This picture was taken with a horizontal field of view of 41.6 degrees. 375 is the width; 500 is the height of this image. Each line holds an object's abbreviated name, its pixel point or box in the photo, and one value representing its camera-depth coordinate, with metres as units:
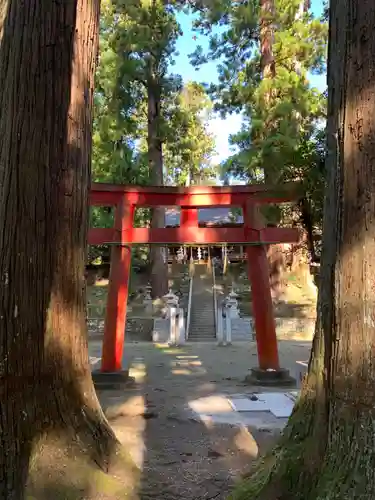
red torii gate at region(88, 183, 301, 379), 8.64
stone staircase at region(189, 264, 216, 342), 16.89
